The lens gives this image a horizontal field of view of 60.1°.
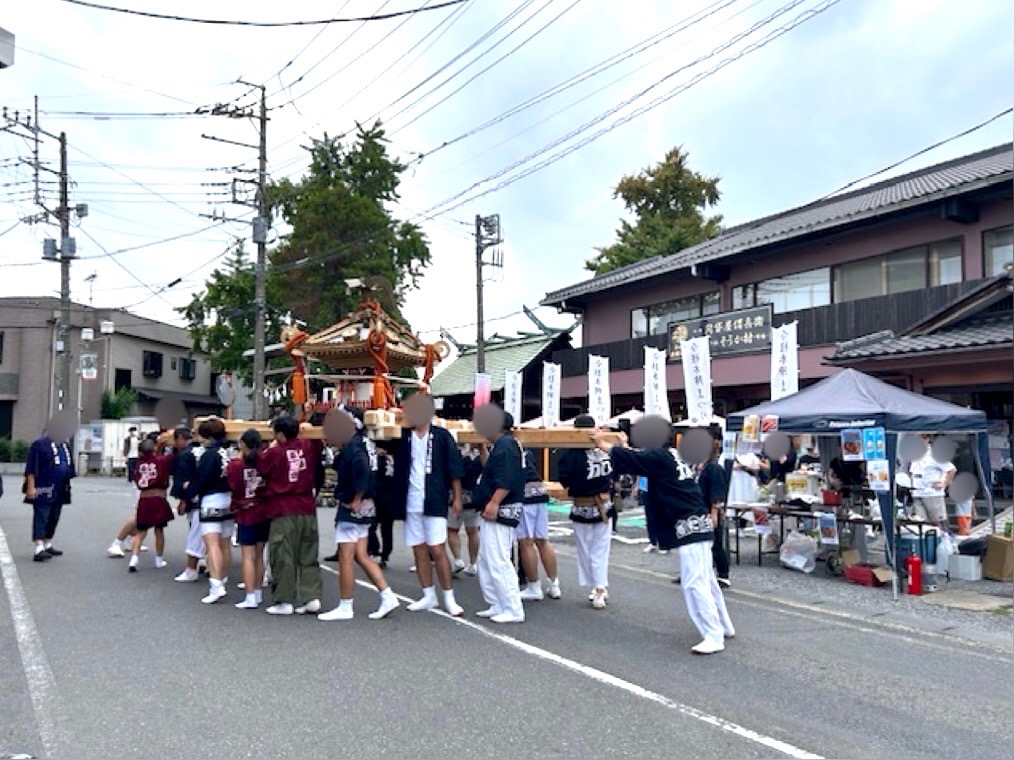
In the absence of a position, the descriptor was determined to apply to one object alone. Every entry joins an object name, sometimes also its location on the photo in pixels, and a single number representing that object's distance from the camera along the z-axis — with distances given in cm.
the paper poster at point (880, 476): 984
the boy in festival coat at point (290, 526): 804
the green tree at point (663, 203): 3669
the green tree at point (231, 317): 3462
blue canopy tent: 1014
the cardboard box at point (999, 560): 1067
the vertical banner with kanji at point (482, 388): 2270
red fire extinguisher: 995
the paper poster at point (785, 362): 1766
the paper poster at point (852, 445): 1050
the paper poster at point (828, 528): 1092
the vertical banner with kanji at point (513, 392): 2366
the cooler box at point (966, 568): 1094
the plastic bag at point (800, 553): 1159
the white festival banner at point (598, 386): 2303
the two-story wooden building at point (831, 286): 1577
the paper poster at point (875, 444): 993
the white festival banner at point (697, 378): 1925
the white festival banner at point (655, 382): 2097
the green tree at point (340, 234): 3094
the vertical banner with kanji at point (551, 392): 2308
